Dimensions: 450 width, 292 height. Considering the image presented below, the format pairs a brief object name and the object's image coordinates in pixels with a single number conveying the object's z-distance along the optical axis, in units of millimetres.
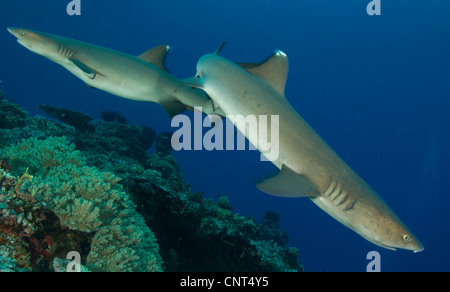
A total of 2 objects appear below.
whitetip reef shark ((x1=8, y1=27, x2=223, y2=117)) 4258
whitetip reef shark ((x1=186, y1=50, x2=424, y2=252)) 3250
